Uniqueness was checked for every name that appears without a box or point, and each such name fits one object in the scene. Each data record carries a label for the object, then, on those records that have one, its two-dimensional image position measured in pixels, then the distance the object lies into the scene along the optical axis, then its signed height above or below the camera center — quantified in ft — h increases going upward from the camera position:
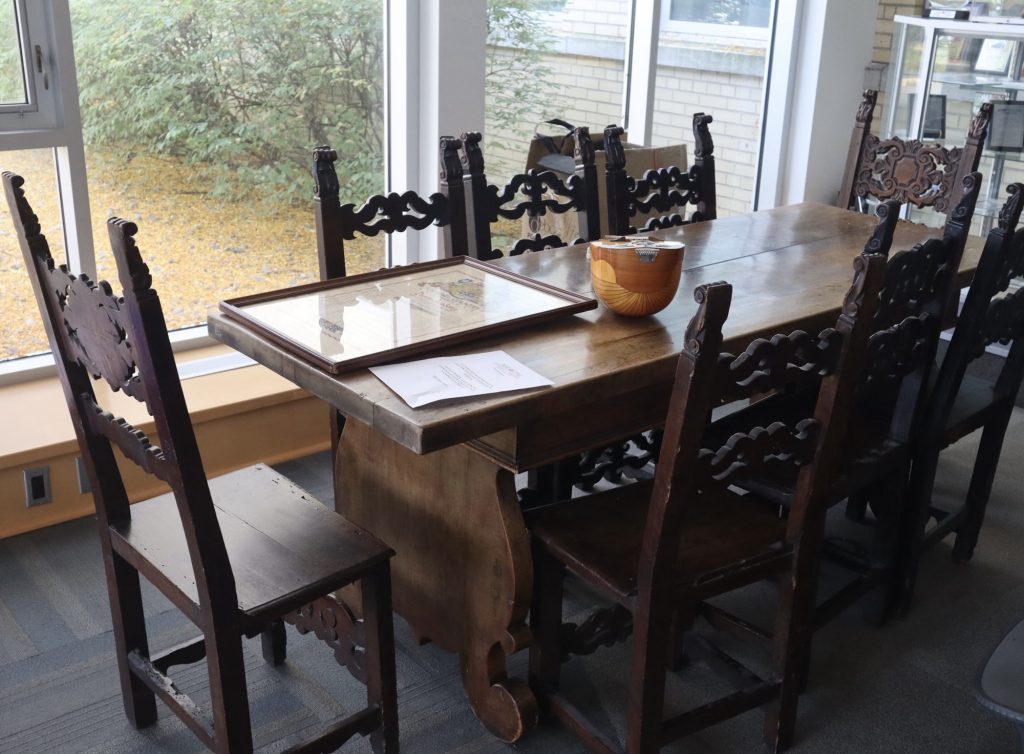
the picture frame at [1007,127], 12.75 -1.35
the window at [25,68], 8.85 -0.73
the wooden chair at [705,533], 5.25 -3.01
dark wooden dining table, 5.52 -2.31
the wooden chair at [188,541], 5.08 -2.97
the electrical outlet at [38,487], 8.95 -4.09
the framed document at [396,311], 5.88 -1.85
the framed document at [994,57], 13.08 -0.56
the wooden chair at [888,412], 6.45 -2.83
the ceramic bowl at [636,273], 6.38 -1.59
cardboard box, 11.43 -1.77
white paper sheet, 5.37 -1.92
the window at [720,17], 14.10 -0.23
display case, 12.97 -0.95
